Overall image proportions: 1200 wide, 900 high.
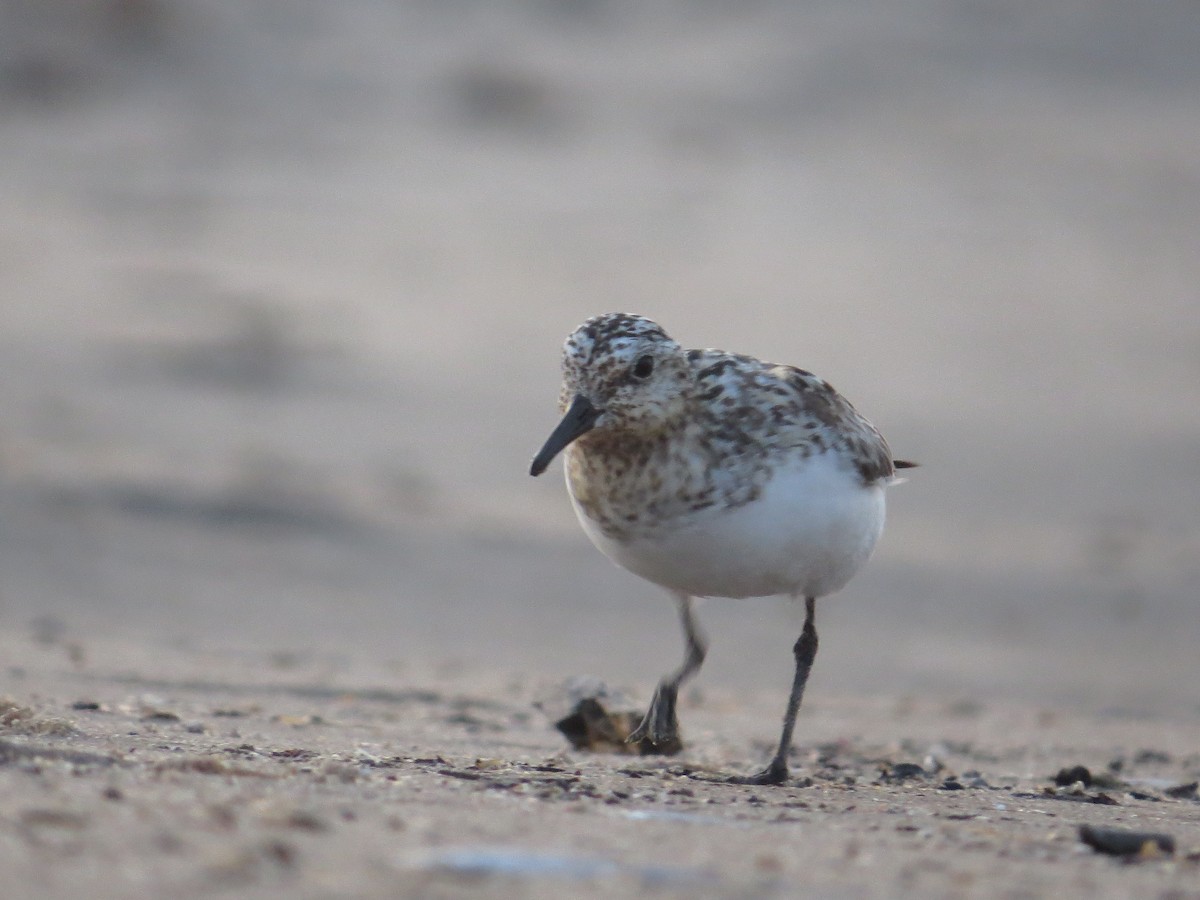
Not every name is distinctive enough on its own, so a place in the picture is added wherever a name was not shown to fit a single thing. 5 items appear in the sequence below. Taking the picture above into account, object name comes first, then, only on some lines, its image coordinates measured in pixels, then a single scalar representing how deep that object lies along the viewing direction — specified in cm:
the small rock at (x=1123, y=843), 762
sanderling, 970
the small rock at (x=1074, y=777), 1091
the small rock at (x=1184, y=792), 1083
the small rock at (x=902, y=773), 1078
